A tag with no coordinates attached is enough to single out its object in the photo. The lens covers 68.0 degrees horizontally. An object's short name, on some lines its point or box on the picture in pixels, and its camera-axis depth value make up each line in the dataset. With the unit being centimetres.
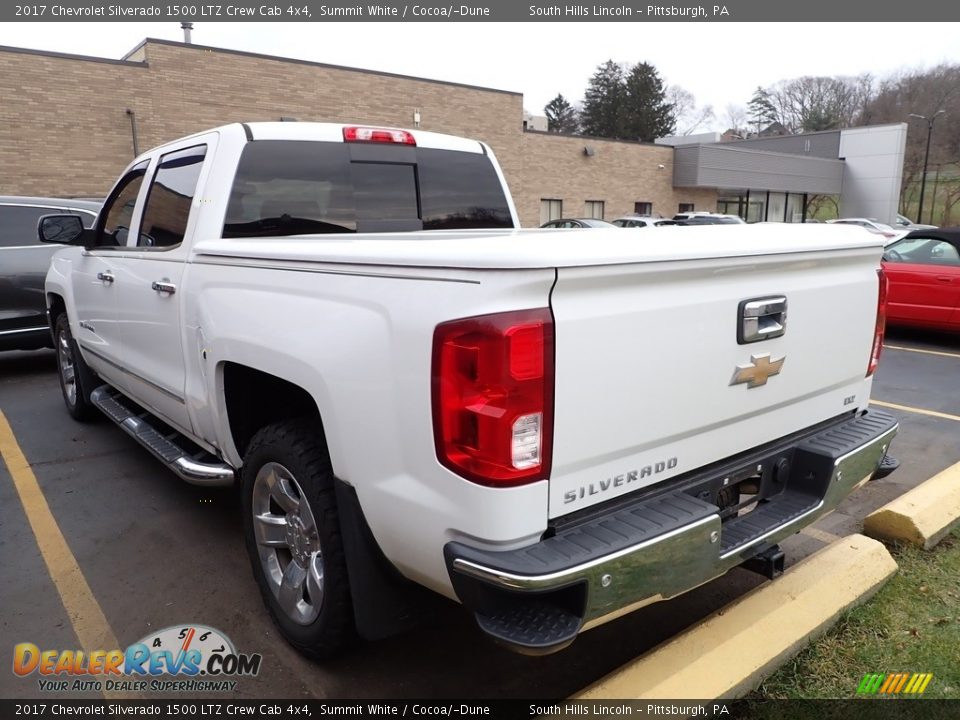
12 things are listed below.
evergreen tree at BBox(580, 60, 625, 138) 6919
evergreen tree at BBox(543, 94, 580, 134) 8194
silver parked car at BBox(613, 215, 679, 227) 2678
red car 888
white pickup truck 193
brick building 1842
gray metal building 3962
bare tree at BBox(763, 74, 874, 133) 7506
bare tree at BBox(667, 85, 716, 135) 8051
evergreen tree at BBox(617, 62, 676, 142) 6781
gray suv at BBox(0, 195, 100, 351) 760
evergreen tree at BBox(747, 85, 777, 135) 8600
